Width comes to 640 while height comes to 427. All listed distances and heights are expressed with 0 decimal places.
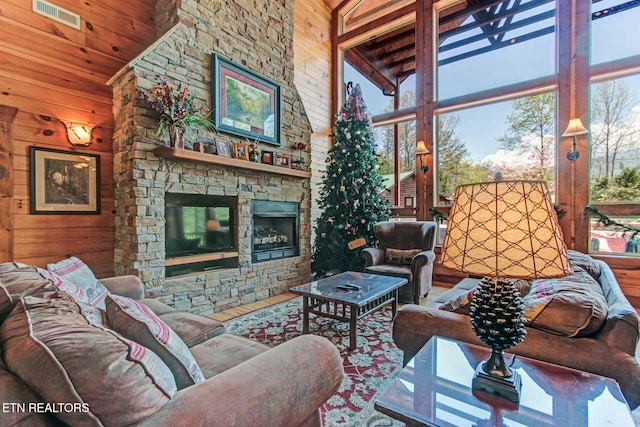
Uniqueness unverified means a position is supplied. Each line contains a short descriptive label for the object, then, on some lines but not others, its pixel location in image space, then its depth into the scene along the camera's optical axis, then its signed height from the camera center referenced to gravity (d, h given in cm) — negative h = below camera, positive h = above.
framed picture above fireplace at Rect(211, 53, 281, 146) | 372 +147
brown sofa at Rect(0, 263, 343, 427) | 66 -43
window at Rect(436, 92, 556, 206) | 434 +106
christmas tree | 477 +22
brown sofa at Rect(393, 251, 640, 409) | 119 -57
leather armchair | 349 -56
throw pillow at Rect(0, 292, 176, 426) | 66 -37
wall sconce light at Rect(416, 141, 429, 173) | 502 +99
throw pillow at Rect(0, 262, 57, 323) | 93 -26
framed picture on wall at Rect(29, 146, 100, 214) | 284 +30
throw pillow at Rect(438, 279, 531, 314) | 160 -51
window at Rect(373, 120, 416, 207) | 543 +95
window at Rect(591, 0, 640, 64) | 380 +232
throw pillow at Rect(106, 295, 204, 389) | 97 -42
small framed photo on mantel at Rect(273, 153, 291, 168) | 430 +74
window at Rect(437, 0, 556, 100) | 437 +259
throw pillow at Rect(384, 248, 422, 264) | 396 -60
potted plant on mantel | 300 +105
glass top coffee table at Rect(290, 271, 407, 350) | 243 -71
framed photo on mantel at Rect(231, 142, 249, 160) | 381 +77
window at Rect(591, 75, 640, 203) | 378 +89
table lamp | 93 -13
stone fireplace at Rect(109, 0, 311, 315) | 300 +38
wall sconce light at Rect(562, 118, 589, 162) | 377 +102
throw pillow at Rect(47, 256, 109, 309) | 162 -38
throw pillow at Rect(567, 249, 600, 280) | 221 -41
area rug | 169 -114
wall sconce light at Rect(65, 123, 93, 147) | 303 +79
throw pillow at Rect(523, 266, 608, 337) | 125 -43
